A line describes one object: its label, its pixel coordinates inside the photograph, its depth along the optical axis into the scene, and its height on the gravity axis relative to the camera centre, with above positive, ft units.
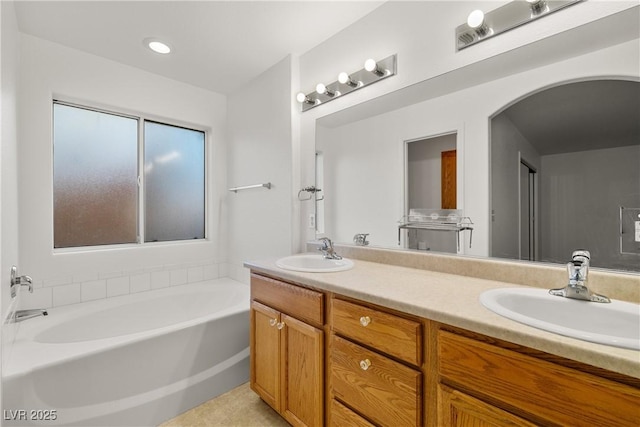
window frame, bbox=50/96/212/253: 7.23 +1.67
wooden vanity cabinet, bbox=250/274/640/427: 2.26 -1.67
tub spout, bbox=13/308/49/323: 5.53 -1.88
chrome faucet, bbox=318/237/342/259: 6.24 -0.76
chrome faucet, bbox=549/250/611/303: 3.09 -0.71
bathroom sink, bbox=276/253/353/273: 5.82 -0.97
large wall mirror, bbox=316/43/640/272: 3.50 +0.71
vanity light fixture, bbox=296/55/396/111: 5.64 +2.85
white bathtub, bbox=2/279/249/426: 4.60 -2.76
